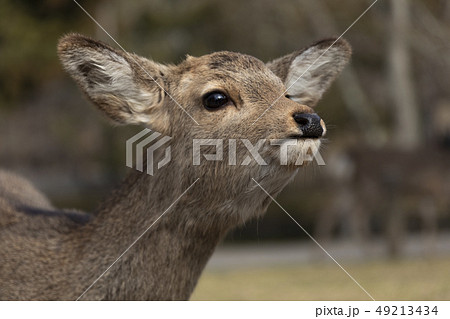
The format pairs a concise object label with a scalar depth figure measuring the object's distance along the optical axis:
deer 4.63
